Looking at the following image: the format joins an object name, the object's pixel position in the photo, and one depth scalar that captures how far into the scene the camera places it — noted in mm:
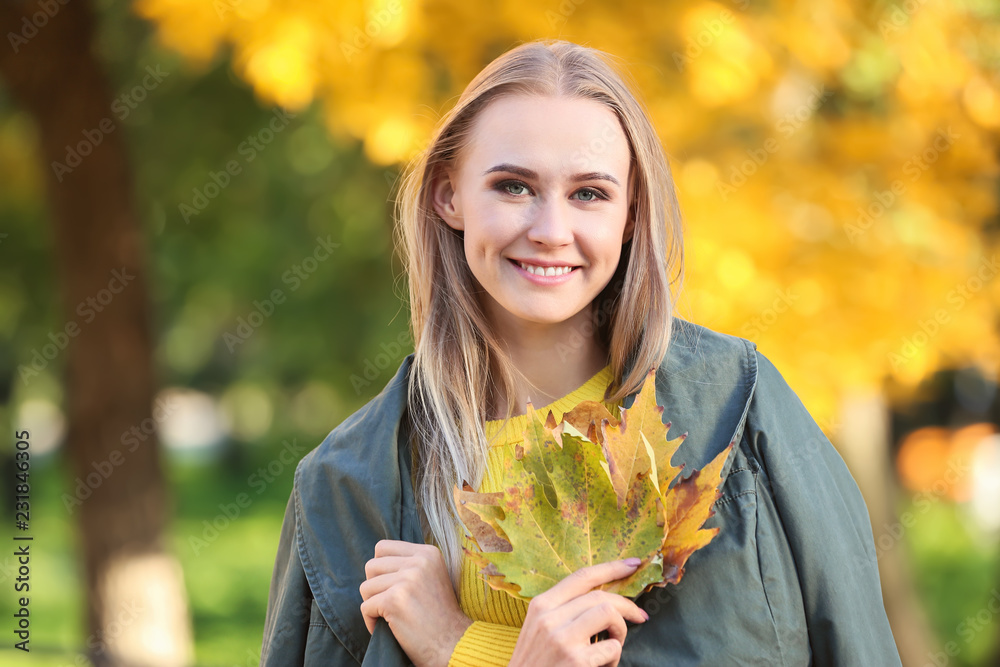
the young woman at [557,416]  2240
